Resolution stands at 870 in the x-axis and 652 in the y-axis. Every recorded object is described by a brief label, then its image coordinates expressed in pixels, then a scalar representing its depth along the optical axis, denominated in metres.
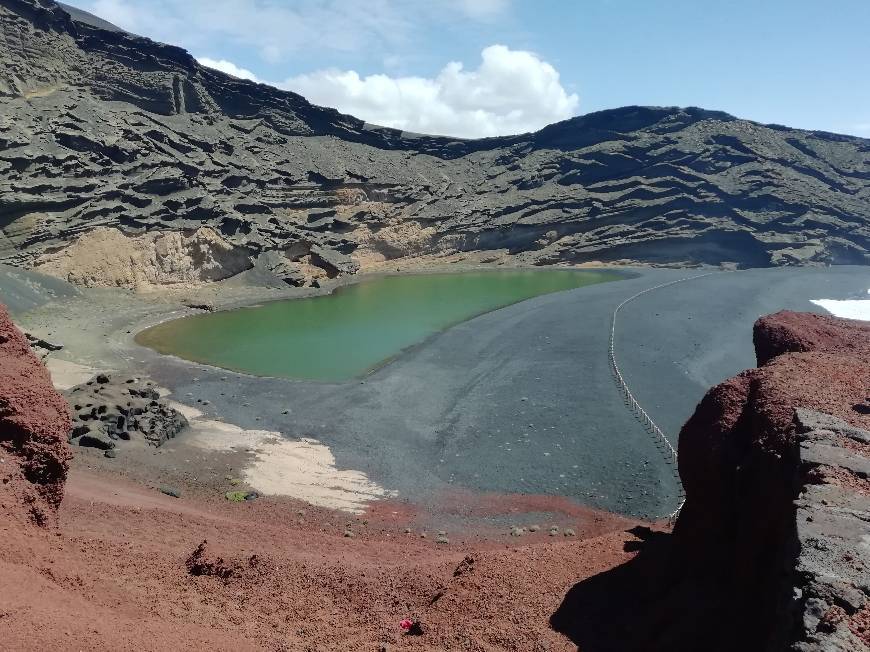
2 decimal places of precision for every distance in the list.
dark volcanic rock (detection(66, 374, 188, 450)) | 20.30
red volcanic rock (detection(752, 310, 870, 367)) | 12.49
